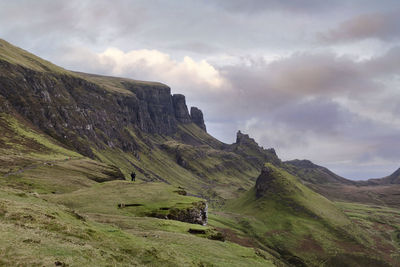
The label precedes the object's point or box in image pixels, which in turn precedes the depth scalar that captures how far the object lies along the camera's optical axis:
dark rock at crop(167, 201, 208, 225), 79.56
